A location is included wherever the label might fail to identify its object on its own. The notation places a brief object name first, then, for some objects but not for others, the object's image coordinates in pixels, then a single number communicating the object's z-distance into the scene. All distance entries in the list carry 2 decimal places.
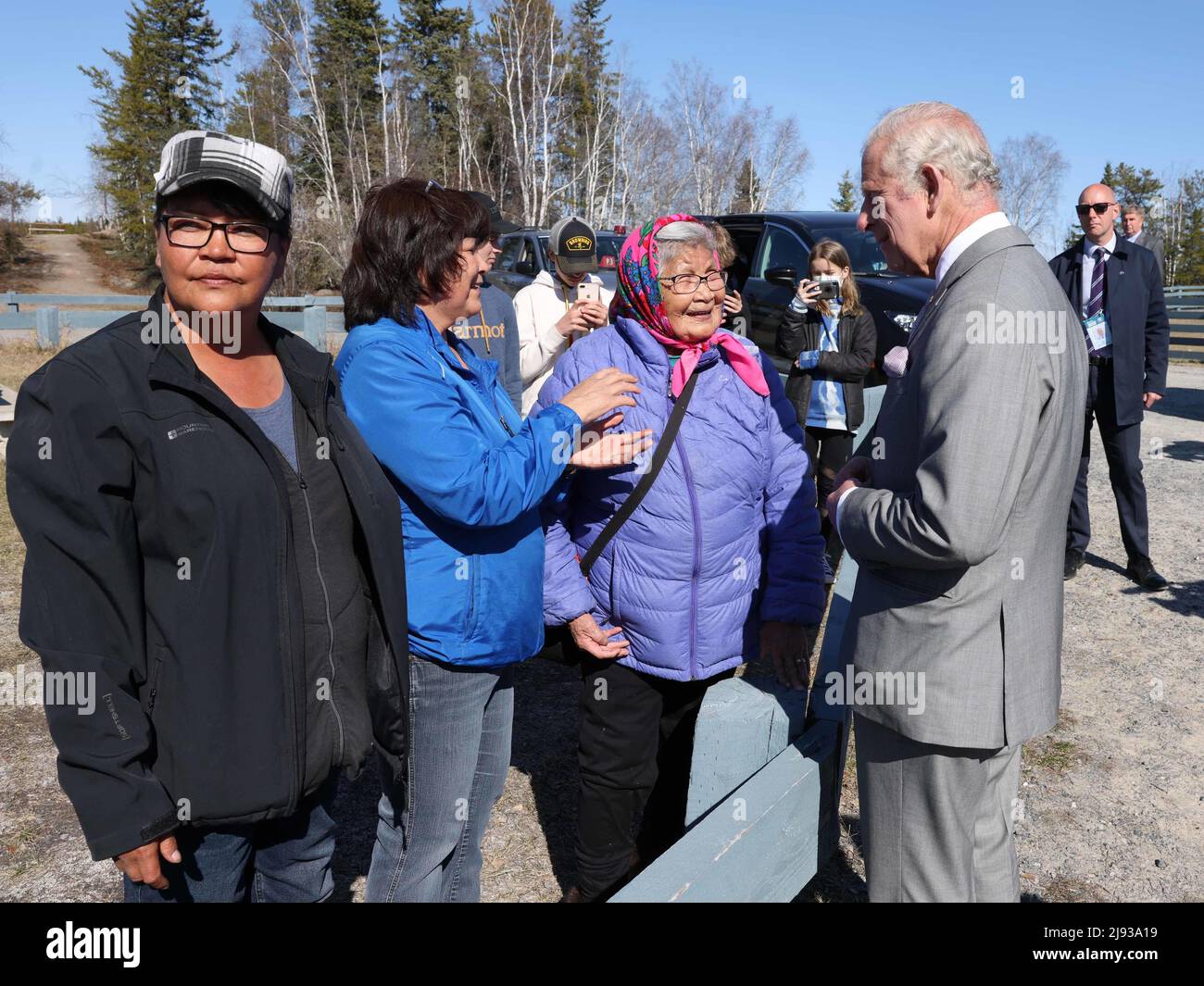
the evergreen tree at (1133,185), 44.41
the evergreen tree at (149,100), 41.00
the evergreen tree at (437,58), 39.66
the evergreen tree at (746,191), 44.10
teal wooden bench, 1.66
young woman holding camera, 5.58
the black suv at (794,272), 7.19
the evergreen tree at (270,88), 33.25
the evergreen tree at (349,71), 35.91
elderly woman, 2.51
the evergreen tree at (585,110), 40.12
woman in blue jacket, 2.08
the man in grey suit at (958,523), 1.67
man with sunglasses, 5.61
